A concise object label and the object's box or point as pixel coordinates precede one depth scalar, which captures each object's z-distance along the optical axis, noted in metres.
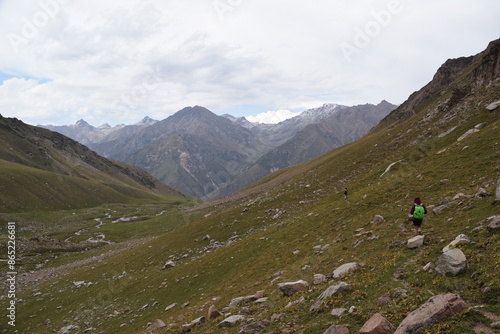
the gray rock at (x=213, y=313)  17.92
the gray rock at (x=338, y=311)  12.18
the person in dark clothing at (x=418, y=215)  17.25
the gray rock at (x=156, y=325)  20.75
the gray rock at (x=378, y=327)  9.83
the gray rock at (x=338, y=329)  10.66
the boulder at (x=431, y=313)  9.30
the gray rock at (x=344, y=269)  16.59
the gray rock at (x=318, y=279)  16.78
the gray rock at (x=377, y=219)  23.57
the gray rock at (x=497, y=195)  17.23
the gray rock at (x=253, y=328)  13.48
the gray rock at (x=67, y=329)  28.78
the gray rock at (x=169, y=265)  40.75
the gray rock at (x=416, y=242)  16.20
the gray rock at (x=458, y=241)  13.80
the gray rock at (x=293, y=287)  16.61
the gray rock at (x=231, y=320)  15.35
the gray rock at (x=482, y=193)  19.06
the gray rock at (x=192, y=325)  17.53
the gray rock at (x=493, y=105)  40.38
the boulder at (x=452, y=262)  11.88
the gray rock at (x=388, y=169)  40.88
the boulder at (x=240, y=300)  18.66
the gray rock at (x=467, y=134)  37.07
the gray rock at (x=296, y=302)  14.98
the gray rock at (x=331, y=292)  13.71
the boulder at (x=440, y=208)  20.22
